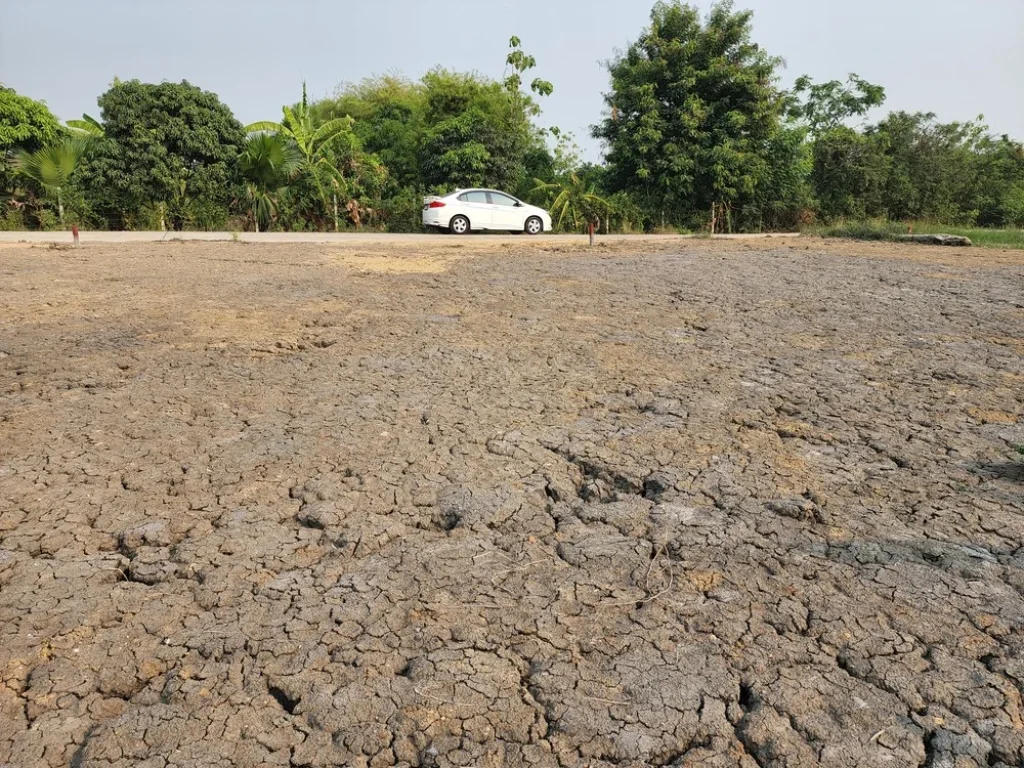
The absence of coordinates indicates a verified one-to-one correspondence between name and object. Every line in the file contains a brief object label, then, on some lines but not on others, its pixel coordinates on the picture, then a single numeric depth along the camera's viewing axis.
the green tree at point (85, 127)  20.58
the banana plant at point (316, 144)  21.31
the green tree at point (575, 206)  23.30
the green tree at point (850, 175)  25.50
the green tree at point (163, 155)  19.42
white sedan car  19.78
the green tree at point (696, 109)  22.53
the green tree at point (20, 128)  19.39
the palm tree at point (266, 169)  20.36
